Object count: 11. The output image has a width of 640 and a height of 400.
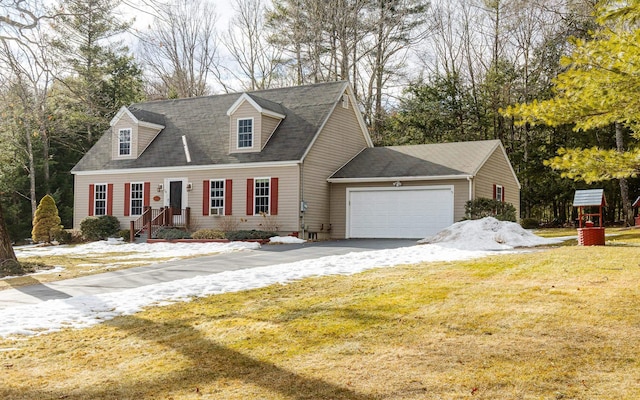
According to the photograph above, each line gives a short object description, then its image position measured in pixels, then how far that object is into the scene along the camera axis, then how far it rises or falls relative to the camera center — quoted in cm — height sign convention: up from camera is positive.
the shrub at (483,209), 2098 +21
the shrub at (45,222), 2714 -36
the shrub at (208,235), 2233 -75
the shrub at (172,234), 2302 -75
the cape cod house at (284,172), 2264 +165
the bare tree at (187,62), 3872 +983
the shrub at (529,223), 3070 -40
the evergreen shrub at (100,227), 2570 -55
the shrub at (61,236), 2639 -96
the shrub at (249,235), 2177 -73
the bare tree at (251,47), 3766 +1036
